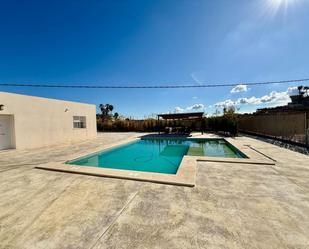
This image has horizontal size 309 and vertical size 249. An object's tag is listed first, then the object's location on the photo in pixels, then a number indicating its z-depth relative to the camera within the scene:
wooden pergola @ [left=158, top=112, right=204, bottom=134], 13.73
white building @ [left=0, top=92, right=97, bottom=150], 8.16
